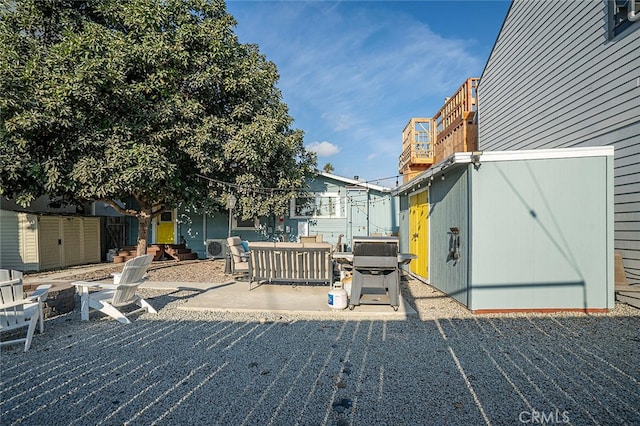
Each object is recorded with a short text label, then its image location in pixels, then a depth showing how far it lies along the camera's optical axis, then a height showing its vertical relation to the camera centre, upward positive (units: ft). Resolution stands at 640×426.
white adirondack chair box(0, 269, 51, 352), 12.07 -3.55
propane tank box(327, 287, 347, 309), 16.79 -4.44
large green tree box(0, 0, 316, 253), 27.71 +8.93
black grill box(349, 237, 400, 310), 16.44 -2.91
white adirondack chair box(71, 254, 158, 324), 14.98 -3.90
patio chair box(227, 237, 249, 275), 24.62 -3.68
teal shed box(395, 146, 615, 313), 16.16 -1.18
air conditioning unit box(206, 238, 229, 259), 43.42 -5.02
